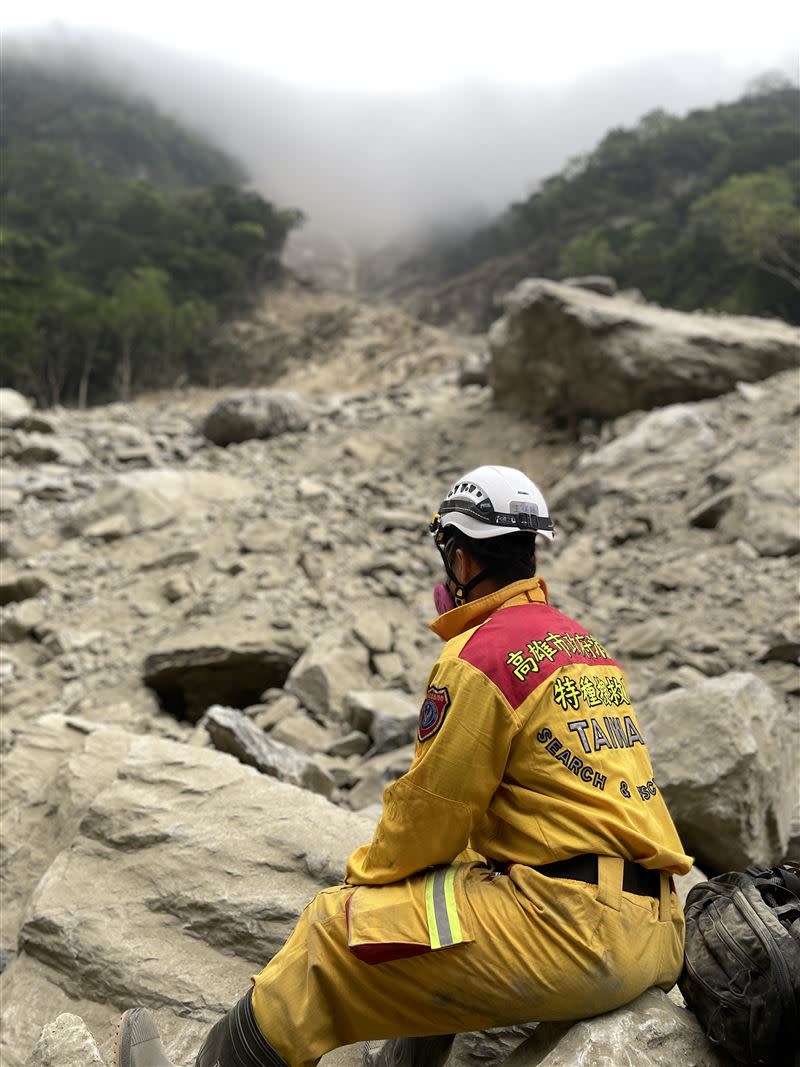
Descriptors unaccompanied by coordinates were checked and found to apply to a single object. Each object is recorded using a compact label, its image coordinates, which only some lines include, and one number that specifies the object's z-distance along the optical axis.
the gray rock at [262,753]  3.65
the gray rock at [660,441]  8.69
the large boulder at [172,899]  2.30
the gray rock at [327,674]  5.05
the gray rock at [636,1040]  1.47
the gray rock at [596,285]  12.79
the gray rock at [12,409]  10.51
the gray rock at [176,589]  6.71
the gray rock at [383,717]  4.41
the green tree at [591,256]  27.16
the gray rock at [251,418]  12.05
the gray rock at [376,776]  3.85
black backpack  1.44
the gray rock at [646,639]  5.57
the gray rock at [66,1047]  1.78
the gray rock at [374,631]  6.00
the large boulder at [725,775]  3.02
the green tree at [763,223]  20.19
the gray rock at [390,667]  5.69
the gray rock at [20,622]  6.07
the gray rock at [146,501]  7.81
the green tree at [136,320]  24.75
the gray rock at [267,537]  7.45
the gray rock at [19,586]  6.59
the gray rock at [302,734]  4.56
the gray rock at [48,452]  9.62
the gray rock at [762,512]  6.43
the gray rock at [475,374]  14.68
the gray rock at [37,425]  10.76
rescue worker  1.50
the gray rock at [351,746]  4.48
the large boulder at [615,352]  9.87
